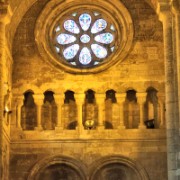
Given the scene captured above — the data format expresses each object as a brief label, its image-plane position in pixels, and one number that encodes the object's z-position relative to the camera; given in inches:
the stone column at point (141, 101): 1334.2
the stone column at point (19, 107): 1337.4
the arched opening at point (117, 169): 1309.1
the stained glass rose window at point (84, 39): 1384.1
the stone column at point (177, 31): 1133.7
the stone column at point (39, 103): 1342.3
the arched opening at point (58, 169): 1314.0
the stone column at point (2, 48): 1214.3
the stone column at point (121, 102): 1339.8
